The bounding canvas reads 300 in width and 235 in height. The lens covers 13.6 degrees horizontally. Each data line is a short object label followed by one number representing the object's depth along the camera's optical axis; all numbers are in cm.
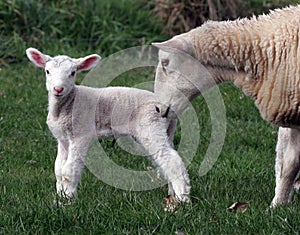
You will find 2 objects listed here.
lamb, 807
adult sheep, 756
